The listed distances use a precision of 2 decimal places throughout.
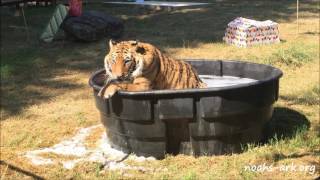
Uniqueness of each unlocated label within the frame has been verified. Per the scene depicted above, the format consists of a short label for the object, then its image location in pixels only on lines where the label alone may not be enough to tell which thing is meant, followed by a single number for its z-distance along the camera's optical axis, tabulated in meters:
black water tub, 5.28
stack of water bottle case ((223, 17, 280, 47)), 11.08
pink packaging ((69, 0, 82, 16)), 12.71
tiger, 5.18
